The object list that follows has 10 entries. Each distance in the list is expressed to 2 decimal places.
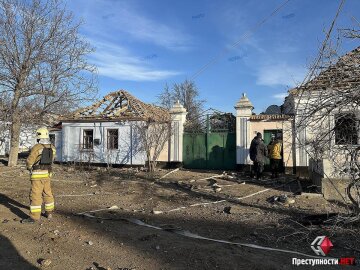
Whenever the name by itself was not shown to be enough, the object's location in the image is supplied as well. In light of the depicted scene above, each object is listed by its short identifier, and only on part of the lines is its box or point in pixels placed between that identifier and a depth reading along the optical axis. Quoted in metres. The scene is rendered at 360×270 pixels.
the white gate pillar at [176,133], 17.91
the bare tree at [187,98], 39.91
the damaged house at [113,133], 18.11
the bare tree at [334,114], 3.38
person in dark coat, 13.18
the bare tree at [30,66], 14.28
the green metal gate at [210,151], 16.98
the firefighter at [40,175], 6.48
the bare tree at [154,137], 17.41
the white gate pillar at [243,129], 16.23
